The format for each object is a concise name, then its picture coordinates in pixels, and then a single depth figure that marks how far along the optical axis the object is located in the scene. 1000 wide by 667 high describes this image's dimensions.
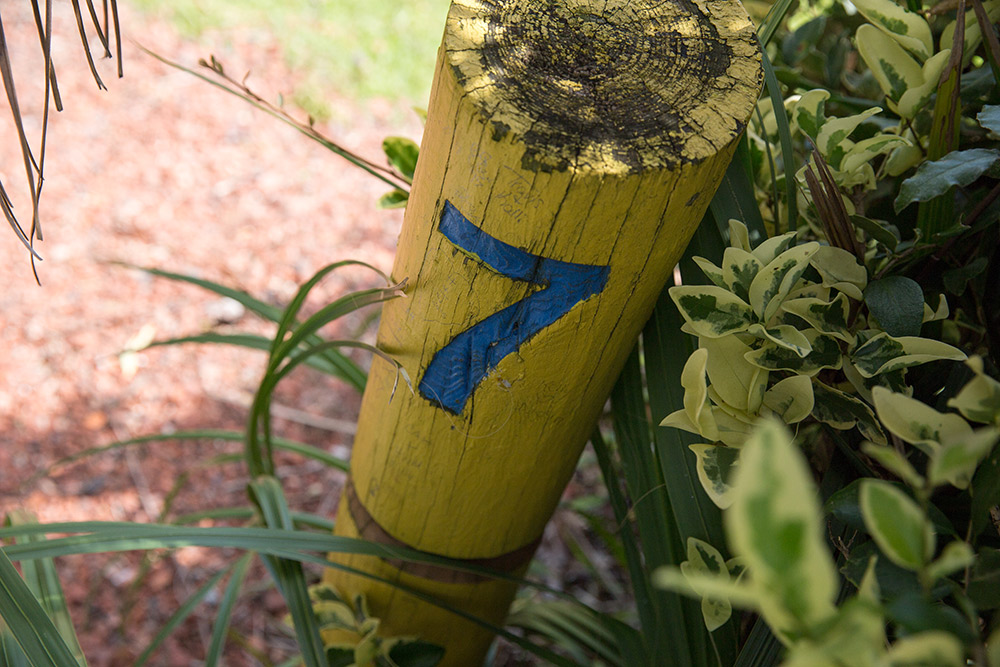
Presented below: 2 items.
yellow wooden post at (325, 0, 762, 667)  0.57
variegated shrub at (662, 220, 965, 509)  0.62
